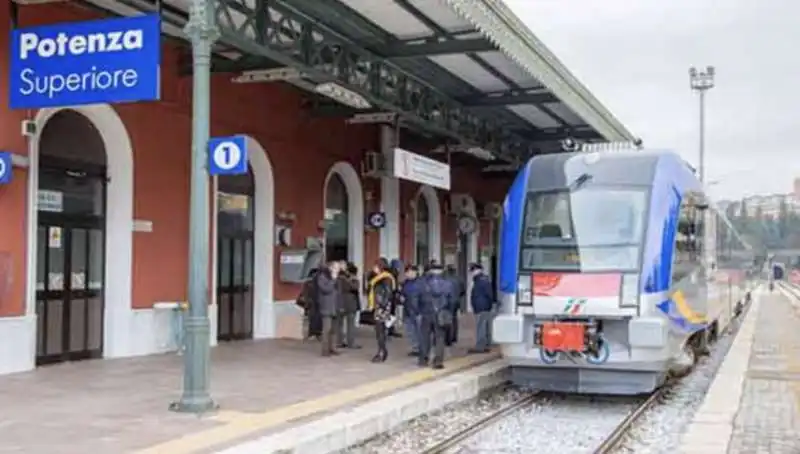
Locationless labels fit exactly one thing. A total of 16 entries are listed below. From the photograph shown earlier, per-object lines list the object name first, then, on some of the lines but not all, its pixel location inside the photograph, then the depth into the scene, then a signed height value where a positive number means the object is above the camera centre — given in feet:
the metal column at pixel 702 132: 161.81 +24.77
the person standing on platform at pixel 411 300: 44.78 -1.28
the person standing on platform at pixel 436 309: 43.96 -1.68
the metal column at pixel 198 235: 30.09 +1.21
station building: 40.88 +5.33
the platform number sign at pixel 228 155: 30.09 +3.72
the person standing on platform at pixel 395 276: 51.87 -0.16
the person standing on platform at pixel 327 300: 47.65 -1.32
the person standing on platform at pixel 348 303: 51.19 -1.60
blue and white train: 37.37 +0.05
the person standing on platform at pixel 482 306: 51.44 -1.76
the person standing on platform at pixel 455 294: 46.30 -1.03
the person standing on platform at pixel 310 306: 50.80 -1.80
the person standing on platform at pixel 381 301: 46.91 -1.37
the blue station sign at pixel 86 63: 31.17 +7.21
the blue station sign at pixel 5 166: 37.14 +4.15
